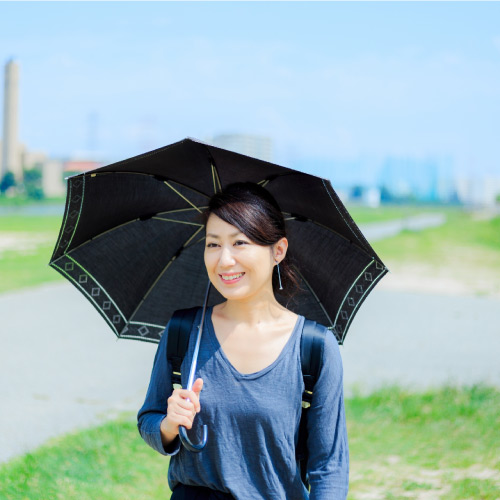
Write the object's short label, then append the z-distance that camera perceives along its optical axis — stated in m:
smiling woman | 1.94
